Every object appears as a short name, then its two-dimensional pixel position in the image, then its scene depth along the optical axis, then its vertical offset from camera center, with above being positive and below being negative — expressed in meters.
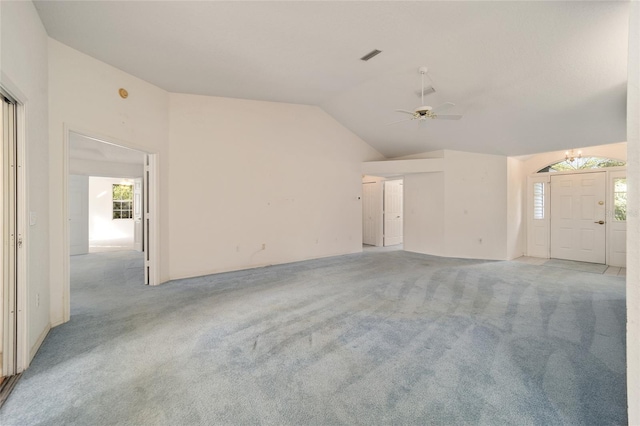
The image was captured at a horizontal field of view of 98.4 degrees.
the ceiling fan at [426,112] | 3.81 +1.38
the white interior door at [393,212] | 8.62 -0.05
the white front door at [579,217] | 6.15 -0.16
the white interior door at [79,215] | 6.77 -0.10
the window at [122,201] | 10.39 +0.38
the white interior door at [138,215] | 7.40 -0.12
